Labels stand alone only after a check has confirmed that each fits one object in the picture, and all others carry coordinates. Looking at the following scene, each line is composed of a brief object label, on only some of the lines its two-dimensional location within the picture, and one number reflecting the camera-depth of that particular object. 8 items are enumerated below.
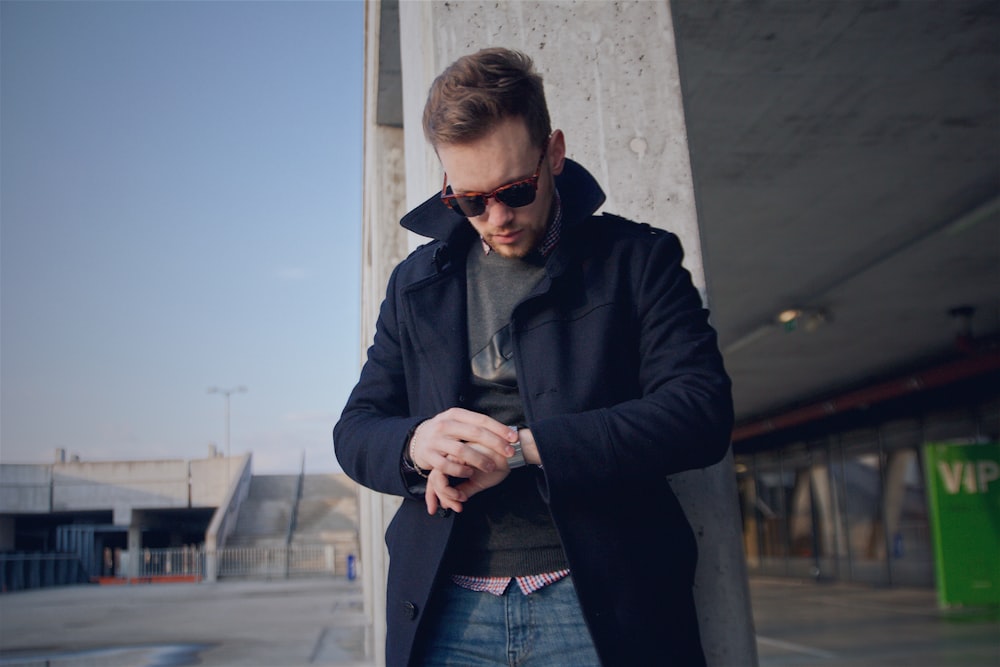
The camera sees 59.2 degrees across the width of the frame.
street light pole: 51.53
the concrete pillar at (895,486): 17.11
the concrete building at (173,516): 27.97
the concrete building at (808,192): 2.71
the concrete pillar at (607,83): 2.62
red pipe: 12.99
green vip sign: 11.51
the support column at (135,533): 33.77
